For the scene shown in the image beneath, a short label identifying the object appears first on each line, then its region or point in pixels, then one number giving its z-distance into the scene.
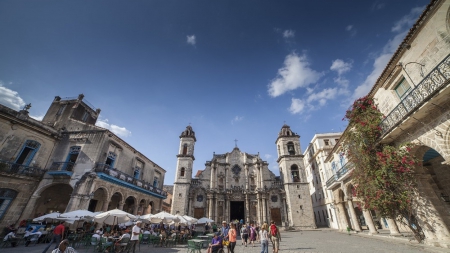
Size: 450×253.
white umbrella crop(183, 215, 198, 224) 15.36
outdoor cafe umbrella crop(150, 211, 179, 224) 13.68
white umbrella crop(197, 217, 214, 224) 17.53
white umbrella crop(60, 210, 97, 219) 11.45
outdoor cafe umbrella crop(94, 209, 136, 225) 11.31
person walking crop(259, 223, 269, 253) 7.96
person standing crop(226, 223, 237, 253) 8.13
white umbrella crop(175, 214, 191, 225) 14.04
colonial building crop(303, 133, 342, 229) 26.12
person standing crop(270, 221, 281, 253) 8.66
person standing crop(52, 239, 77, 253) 4.58
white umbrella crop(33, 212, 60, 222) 11.69
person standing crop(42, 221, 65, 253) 10.26
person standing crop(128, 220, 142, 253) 8.97
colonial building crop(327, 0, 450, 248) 6.89
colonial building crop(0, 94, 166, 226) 13.94
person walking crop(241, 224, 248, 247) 12.81
